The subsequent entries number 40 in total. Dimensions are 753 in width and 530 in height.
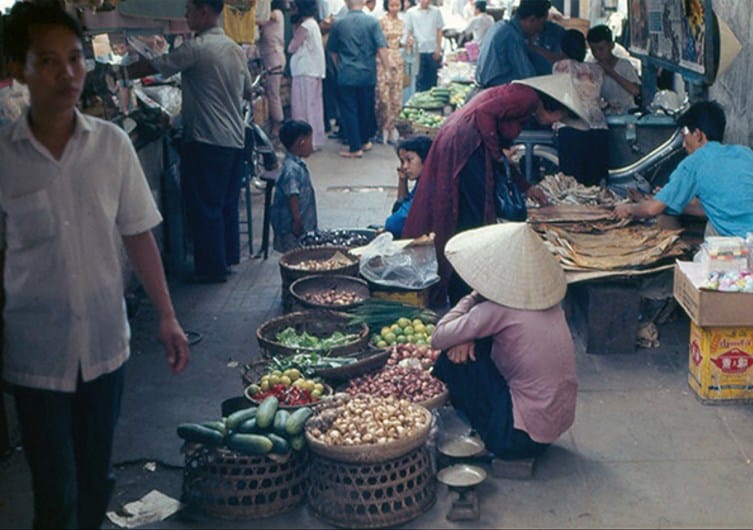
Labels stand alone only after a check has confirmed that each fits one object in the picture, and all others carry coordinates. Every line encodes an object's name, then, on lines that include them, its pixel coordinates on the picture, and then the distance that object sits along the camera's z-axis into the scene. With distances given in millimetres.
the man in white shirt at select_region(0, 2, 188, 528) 3336
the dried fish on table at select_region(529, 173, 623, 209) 8125
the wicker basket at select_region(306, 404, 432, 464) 4445
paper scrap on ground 4609
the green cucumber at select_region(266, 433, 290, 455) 4570
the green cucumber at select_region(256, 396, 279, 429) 4676
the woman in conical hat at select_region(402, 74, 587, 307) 6312
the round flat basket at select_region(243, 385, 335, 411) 5074
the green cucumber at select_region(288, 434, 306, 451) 4648
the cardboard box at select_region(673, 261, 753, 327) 5609
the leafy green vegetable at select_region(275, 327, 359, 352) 6199
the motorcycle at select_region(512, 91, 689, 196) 8438
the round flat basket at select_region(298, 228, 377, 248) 8070
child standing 7914
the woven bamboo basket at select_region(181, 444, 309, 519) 4570
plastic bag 7172
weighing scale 4574
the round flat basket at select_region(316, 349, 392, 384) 5676
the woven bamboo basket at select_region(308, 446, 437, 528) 4500
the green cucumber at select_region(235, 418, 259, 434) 4669
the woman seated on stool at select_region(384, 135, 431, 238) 7430
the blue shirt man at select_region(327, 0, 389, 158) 13914
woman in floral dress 14836
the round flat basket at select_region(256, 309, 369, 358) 6422
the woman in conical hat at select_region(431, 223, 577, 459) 4812
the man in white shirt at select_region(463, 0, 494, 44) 17700
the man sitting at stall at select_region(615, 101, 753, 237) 6367
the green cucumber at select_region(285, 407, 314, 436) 4660
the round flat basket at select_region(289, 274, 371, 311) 7156
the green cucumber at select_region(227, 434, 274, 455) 4512
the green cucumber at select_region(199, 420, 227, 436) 4652
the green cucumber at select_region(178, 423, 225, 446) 4590
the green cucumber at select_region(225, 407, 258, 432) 4699
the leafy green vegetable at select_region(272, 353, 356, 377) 5645
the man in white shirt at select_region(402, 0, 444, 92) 17141
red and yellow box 5770
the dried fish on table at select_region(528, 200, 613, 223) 7566
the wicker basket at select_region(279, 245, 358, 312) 7398
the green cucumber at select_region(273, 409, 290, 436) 4680
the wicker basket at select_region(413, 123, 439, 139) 12181
